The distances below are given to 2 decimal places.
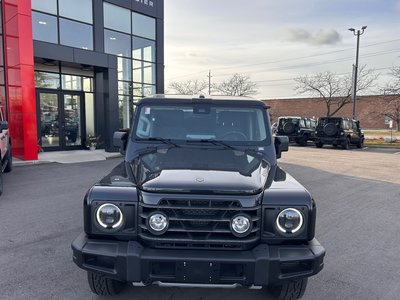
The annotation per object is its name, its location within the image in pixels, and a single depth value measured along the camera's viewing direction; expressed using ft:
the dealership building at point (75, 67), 41.19
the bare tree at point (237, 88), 145.01
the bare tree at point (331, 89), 115.09
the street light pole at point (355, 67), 85.71
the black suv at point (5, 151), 28.37
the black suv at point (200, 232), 8.55
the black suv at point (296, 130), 76.95
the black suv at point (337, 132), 69.21
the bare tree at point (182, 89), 156.96
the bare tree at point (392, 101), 85.71
